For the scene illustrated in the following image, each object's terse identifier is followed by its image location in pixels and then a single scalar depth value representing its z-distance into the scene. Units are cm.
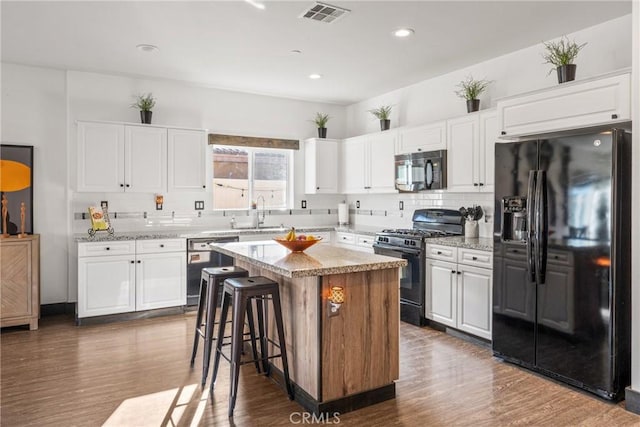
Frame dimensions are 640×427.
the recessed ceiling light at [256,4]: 324
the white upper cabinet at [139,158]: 488
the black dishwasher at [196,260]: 516
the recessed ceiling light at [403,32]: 377
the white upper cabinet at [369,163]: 554
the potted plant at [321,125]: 643
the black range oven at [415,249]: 454
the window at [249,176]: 599
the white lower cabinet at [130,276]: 466
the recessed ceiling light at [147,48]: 418
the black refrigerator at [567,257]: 288
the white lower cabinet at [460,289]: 389
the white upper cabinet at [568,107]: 301
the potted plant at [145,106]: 520
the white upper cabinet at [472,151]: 423
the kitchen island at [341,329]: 267
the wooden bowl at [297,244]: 320
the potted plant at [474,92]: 454
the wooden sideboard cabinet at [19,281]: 436
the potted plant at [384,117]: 577
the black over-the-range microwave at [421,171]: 475
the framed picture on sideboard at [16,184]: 467
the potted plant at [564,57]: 351
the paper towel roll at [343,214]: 664
